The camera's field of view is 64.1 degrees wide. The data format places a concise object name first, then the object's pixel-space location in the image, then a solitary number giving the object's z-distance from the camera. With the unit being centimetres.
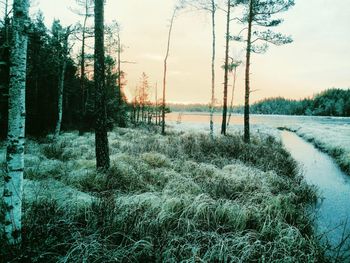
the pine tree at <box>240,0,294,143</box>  1643
